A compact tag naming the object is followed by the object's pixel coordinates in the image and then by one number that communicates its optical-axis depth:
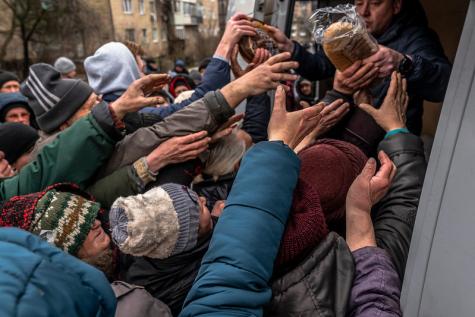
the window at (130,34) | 23.98
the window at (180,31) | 30.73
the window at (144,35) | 26.44
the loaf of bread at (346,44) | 1.47
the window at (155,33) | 27.11
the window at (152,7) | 27.98
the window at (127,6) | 25.40
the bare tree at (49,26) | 15.30
